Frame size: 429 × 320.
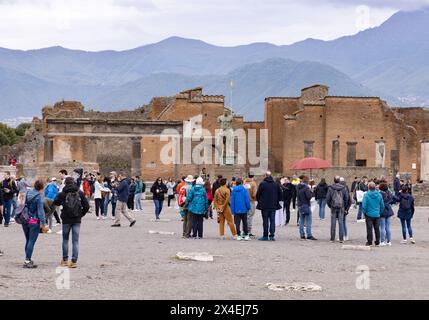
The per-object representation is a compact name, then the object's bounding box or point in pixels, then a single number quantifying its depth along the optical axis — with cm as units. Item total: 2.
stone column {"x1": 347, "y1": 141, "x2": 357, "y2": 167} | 6544
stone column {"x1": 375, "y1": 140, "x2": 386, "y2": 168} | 6750
